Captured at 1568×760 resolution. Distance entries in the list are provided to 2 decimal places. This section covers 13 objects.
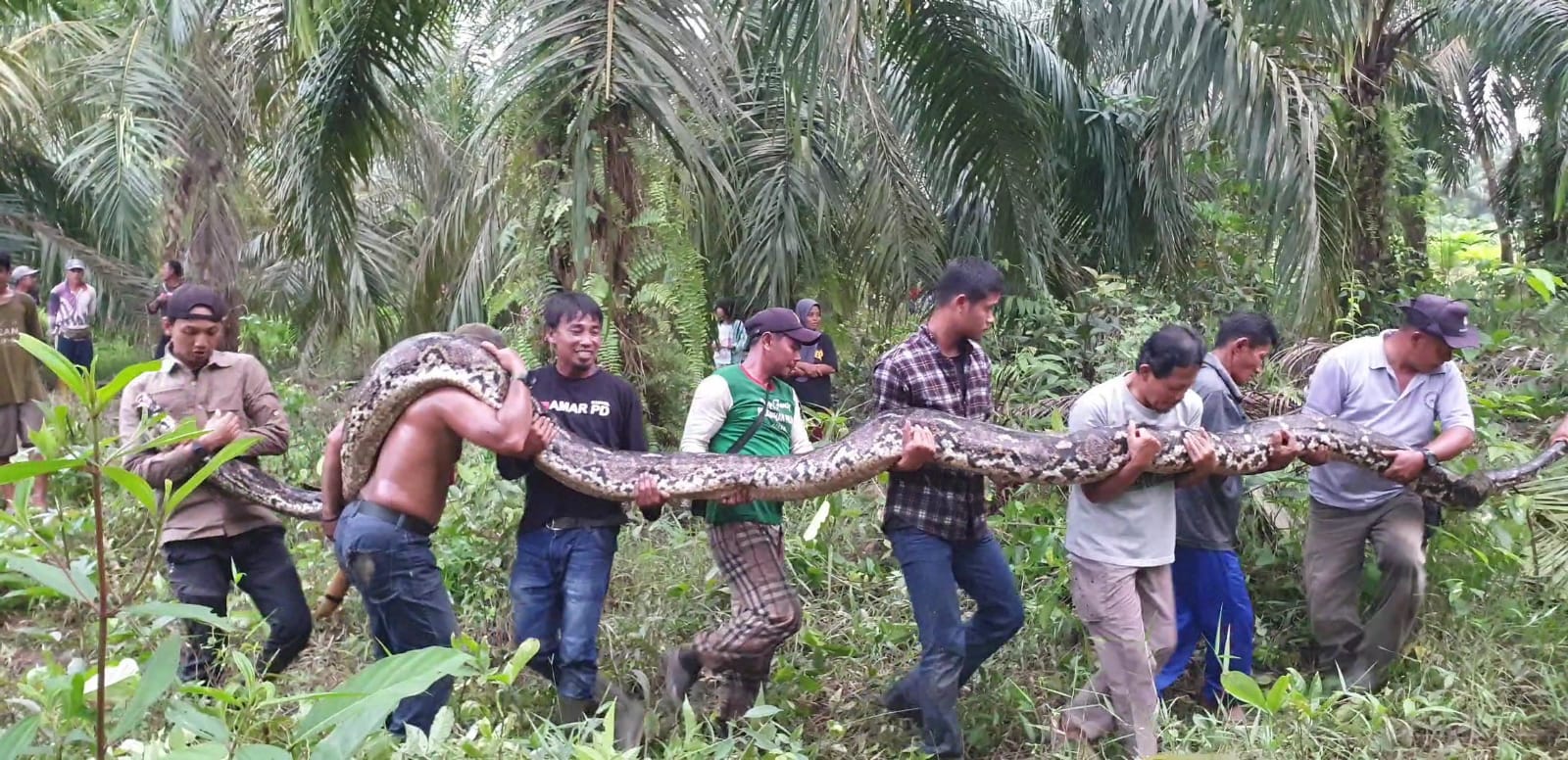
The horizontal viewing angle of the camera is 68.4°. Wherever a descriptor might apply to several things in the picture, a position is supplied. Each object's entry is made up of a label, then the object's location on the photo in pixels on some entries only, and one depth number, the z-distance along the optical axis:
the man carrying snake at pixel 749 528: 4.52
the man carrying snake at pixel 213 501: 4.50
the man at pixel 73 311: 11.24
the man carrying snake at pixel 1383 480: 4.77
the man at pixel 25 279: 9.88
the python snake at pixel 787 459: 4.24
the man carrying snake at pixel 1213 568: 4.96
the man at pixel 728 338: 9.30
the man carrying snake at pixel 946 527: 4.43
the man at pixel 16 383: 7.32
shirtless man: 4.00
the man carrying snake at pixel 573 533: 4.46
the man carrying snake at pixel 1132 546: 4.33
